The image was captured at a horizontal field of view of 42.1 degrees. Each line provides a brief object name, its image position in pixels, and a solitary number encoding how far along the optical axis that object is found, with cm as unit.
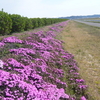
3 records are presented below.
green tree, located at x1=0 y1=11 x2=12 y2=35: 1753
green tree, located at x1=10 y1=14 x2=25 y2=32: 2153
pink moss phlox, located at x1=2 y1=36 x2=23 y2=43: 980
